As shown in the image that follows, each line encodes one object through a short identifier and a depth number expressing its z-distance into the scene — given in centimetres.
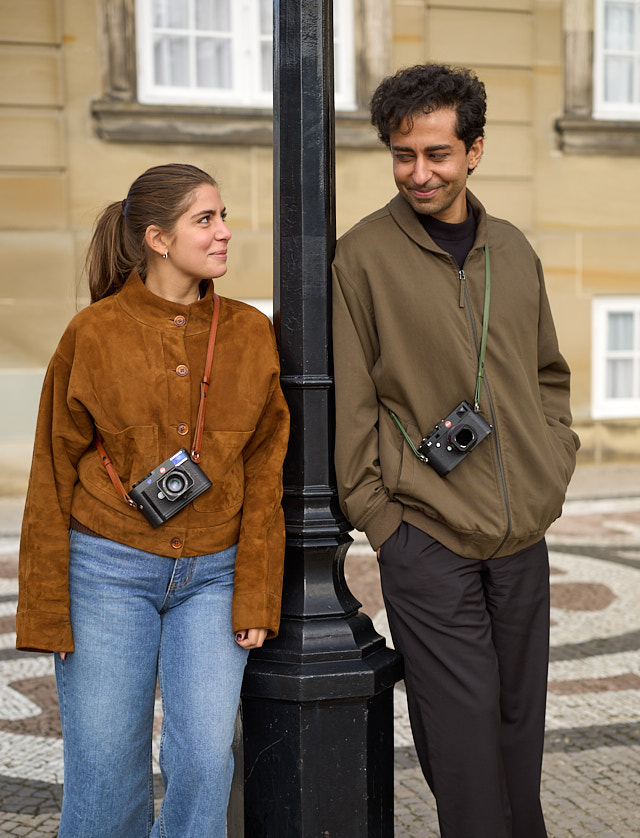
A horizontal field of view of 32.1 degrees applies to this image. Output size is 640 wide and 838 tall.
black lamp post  266
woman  249
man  260
